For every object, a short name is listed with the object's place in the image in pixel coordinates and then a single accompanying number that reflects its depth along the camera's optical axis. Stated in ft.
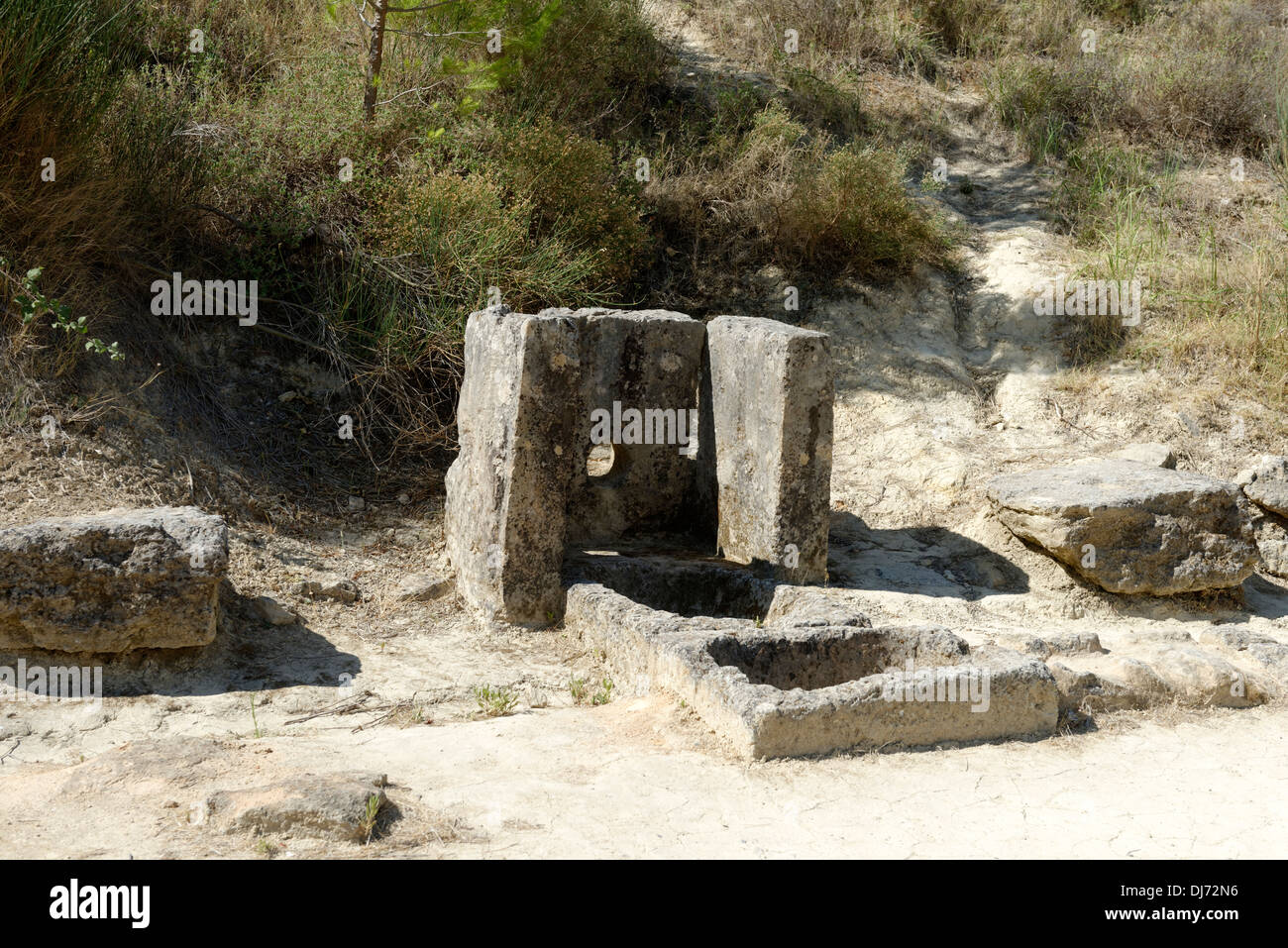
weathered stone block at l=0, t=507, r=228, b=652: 18.06
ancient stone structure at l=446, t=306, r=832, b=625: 20.62
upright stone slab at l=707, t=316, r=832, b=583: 21.88
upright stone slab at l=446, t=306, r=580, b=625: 20.35
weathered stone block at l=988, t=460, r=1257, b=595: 22.72
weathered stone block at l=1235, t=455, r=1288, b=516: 25.38
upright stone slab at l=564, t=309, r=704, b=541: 23.53
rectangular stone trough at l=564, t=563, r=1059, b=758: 15.24
